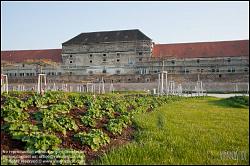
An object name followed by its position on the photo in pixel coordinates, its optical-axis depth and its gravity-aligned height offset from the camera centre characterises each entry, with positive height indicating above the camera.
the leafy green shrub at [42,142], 4.22 -0.85
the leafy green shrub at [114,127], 6.09 -0.93
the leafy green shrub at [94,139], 4.89 -0.93
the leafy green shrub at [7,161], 3.76 -0.97
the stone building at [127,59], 49.30 +3.08
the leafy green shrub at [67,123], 5.45 -0.76
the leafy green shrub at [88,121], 6.18 -0.82
